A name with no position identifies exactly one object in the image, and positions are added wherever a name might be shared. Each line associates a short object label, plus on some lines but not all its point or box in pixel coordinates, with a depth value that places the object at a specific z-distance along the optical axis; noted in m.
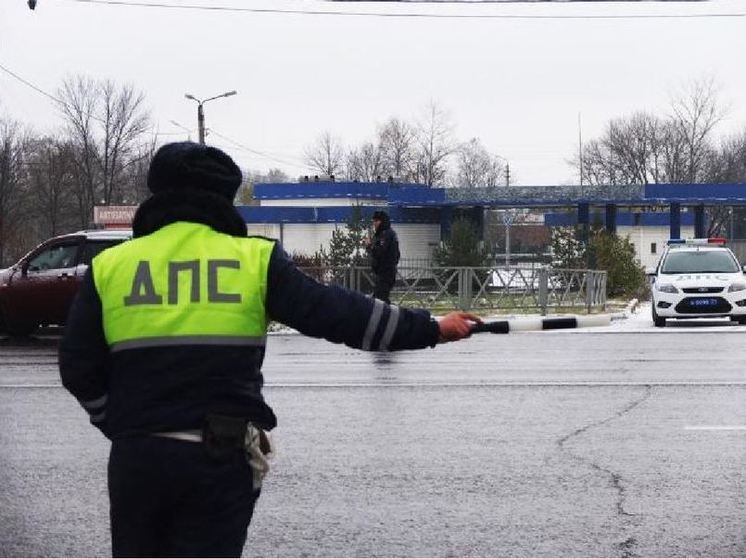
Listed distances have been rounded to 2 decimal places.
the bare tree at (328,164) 122.31
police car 24.34
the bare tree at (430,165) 114.12
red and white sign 42.53
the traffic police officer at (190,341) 3.79
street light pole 41.56
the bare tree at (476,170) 128.88
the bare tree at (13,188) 63.42
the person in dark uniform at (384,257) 21.84
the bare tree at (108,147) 76.75
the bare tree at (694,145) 103.69
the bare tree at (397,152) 116.38
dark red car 21.77
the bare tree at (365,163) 119.56
